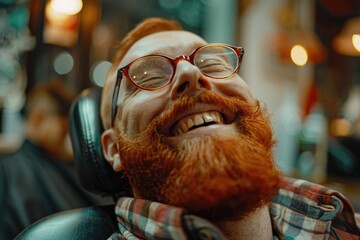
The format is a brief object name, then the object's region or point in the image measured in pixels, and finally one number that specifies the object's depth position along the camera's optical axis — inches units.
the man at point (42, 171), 71.5
